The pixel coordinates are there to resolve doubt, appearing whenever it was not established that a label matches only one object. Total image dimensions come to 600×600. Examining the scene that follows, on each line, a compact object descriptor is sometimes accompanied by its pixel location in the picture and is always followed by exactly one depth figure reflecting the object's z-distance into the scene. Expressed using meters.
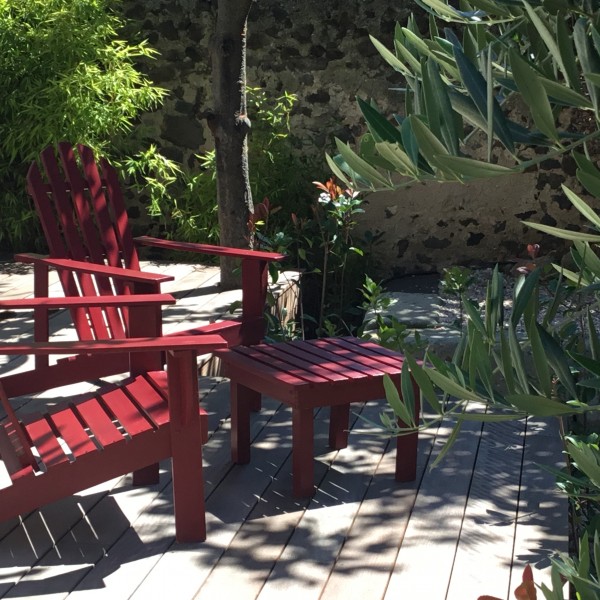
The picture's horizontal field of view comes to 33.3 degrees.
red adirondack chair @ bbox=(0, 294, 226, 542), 2.65
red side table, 3.10
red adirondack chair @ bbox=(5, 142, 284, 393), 3.62
